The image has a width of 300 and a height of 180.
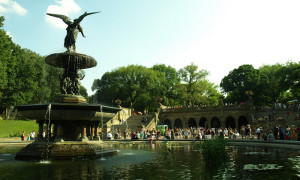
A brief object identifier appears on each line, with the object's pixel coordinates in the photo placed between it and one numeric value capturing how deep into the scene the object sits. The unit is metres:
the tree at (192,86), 56.97
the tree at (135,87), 61.47
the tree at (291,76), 43.95
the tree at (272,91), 55.94
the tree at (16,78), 33.16
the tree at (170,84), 65.50
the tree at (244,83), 54.16
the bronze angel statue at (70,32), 14.66
